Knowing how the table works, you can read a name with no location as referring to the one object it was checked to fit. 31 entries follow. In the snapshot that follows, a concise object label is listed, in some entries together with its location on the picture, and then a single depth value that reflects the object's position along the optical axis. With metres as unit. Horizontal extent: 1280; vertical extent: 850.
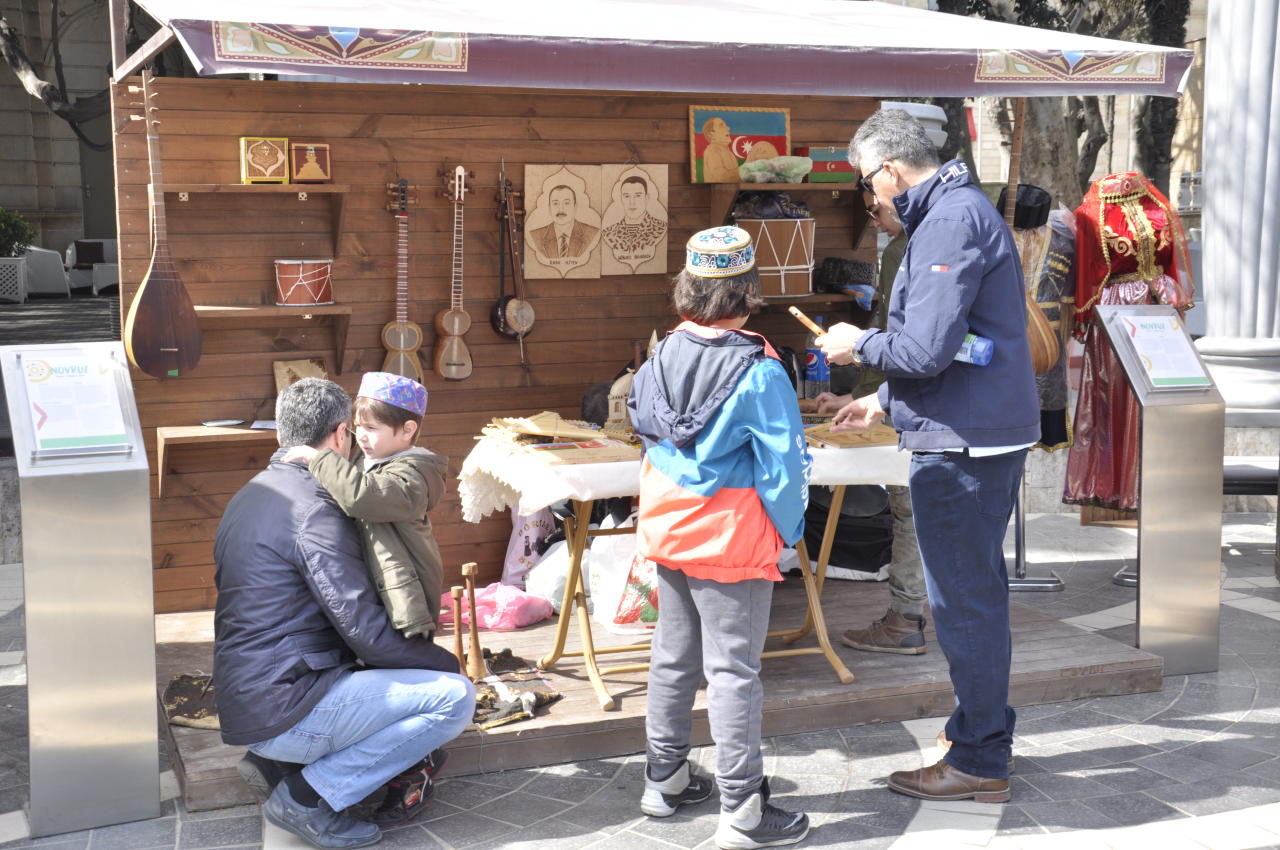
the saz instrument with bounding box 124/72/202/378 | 4.90
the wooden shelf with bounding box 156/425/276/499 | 5.06
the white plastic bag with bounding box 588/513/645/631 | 5.10
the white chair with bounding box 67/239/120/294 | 20.55
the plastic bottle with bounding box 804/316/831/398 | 5.92
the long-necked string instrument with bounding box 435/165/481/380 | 5.58
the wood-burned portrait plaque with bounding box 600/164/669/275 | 5.86
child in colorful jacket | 3.32
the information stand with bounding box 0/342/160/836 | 3.41
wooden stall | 5.15
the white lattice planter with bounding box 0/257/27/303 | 17.59
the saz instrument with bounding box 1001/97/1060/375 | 5.05
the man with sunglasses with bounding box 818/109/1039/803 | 3.45
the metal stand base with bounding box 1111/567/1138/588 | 6.16
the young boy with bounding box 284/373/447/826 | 3.34
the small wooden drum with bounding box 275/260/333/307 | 5.22
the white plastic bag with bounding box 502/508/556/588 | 5.69
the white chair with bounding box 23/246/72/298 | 19.16
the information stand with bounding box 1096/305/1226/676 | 4.70
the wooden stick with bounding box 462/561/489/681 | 4.32
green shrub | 18.42
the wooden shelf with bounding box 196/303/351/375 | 5.12
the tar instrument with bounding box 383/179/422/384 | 5.45
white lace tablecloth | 4.13
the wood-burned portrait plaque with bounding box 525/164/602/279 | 5.71
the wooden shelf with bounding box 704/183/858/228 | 5.87
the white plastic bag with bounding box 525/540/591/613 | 5.32
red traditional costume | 6.00
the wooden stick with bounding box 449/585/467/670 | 4.10
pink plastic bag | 5.11
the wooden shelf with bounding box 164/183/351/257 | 5.00
